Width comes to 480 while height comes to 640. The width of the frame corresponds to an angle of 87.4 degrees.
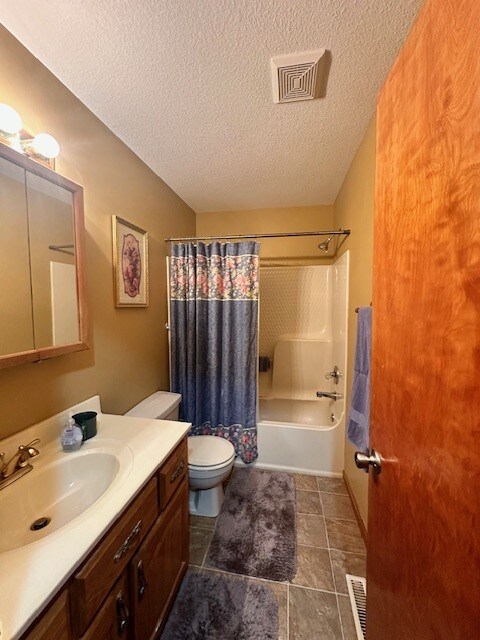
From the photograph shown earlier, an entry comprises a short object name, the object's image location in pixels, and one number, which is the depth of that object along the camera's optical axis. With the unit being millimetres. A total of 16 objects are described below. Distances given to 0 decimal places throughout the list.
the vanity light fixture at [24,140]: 864
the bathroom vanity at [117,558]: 524
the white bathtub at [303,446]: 2037
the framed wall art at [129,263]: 1482
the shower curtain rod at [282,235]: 1850
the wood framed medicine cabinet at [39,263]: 898
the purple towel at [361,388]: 1348
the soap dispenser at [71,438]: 1005
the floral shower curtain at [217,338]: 2010
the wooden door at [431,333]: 418
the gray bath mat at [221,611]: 1077
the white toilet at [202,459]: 1541
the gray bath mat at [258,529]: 1355
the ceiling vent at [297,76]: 1022
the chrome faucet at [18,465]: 843
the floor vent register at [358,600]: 1092
